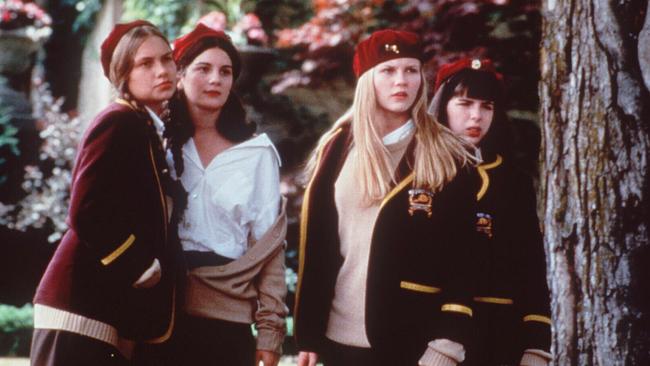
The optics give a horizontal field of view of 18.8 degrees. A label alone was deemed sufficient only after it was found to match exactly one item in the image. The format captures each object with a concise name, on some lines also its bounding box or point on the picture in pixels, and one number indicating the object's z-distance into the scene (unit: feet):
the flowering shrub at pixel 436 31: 44.34
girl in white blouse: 19.98
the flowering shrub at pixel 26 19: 61.92
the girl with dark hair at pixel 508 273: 20.29
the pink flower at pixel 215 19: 52.76
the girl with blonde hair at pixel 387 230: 19.68
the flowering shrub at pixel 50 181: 55.95
